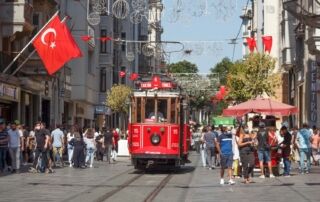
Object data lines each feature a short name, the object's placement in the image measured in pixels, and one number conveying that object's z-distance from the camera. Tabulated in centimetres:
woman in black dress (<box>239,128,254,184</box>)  2327
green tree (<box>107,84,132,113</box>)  6844
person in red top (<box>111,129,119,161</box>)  3861
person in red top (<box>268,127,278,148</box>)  2608
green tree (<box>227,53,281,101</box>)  5450
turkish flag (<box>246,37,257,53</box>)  4344
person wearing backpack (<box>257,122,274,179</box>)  2553
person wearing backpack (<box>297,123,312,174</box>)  2778
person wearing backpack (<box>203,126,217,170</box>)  3239
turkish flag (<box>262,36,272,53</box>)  3936
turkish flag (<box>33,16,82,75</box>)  3266
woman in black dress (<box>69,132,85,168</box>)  3219
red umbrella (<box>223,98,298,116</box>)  2994
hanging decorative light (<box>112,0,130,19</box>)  3676
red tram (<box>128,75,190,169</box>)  2825
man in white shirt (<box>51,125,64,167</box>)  3041
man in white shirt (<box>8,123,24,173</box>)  2677
